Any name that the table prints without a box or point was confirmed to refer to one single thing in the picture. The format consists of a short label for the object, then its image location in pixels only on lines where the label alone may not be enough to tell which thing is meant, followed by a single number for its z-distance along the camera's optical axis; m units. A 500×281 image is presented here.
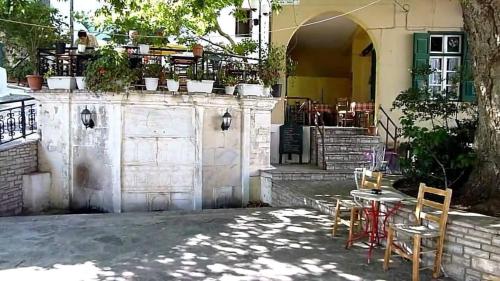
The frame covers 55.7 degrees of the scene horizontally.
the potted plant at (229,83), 9.82
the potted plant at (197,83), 9.33
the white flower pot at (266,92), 10.22
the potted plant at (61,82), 9.26
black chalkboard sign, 11.98
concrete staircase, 10.90
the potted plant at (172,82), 9.20
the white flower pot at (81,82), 9.14
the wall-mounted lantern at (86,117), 9.19
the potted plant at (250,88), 9.88
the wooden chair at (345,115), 12.79
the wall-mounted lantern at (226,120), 9.65
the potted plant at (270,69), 10.28
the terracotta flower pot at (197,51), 9.57
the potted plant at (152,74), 9.11
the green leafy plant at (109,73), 8.81
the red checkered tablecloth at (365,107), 12.50
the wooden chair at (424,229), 4.63
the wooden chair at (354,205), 5.88
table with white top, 5.24
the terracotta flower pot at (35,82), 9.27
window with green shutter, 12.00
